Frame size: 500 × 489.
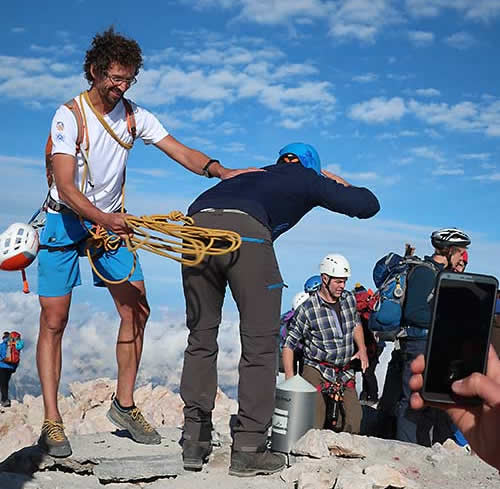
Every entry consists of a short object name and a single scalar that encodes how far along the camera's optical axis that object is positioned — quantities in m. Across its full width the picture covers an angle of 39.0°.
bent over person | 4.66
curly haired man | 4.78
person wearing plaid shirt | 7.30
